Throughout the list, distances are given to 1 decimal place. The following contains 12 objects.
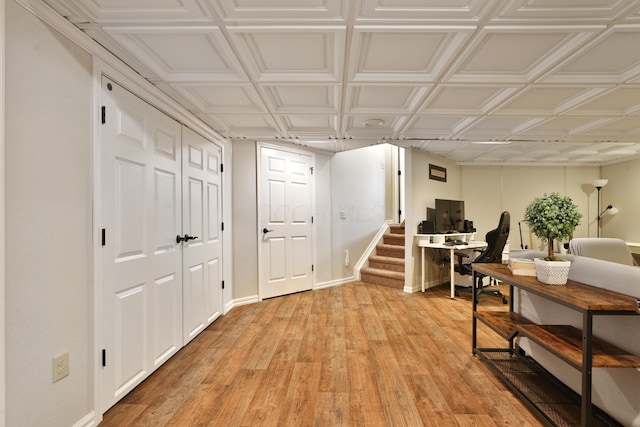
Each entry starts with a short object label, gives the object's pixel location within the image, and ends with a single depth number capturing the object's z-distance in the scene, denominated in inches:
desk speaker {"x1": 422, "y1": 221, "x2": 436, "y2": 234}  177.0
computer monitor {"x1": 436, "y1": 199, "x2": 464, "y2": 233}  183.9
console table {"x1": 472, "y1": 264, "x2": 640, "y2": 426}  53.0
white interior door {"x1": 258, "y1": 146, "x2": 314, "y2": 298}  158.4
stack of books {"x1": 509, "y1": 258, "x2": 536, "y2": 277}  78.4
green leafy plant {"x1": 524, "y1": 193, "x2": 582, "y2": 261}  72.0
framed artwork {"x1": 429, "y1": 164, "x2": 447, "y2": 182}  196.9
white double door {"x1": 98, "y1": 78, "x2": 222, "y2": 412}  69.2
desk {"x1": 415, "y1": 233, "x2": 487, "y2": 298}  164.4
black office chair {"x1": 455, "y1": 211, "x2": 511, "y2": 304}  142.9
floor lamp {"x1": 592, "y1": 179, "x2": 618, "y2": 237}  221.5
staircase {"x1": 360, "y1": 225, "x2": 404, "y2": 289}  190.2
